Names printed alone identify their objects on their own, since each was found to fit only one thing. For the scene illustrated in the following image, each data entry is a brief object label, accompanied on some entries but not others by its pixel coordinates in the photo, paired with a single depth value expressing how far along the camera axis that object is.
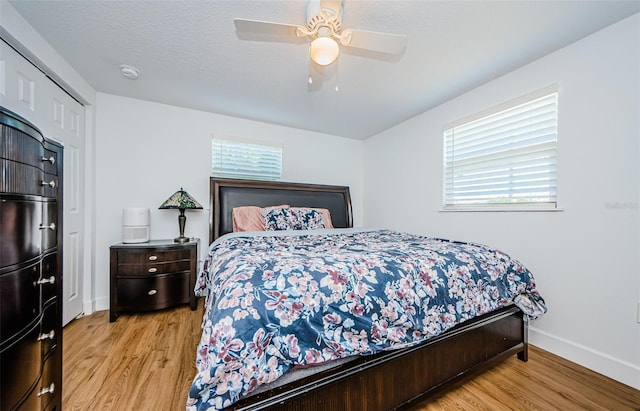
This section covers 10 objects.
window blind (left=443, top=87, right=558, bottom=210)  2.09
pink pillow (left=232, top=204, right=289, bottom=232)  2.98
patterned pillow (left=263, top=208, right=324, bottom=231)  2.95
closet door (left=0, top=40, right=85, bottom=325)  1.71
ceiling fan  1.47
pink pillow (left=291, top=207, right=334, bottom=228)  3.37
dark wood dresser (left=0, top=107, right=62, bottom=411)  0.80
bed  0.91
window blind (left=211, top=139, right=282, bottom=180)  3.36
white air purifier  2.65
